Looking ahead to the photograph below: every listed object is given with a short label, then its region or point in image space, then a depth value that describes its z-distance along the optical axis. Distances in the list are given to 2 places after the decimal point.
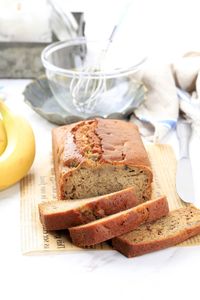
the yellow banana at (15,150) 0.81
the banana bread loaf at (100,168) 0.78
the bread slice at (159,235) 0.71
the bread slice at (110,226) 0.71
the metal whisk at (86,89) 0.98
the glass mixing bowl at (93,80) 0.99
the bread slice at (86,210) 0.73
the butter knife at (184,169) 0.81
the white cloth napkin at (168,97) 0.99
